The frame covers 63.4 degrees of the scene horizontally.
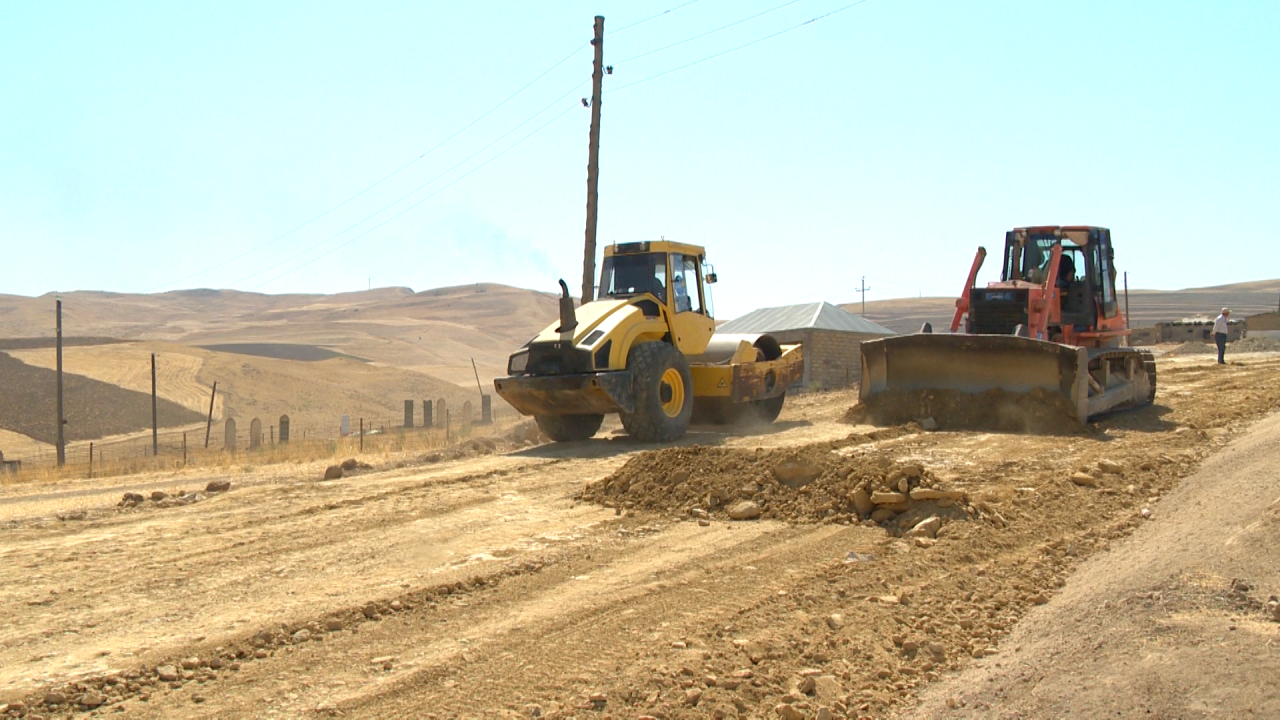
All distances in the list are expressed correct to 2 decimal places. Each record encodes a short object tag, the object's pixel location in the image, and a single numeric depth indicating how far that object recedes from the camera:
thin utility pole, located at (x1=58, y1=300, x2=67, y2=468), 28.66
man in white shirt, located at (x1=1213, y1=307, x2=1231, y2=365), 24.55
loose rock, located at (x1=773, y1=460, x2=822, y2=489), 9.04
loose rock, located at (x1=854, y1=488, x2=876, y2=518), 8.24
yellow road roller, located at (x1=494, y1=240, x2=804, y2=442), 14.40
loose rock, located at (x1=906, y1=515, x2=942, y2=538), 7.57
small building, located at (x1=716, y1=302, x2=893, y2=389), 31.94
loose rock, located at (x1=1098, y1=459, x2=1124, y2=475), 9.80
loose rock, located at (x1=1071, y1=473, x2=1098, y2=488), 9.19
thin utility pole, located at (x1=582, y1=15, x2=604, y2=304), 20.91
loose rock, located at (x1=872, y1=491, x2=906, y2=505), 8.05
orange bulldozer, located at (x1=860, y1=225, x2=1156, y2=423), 13.67
